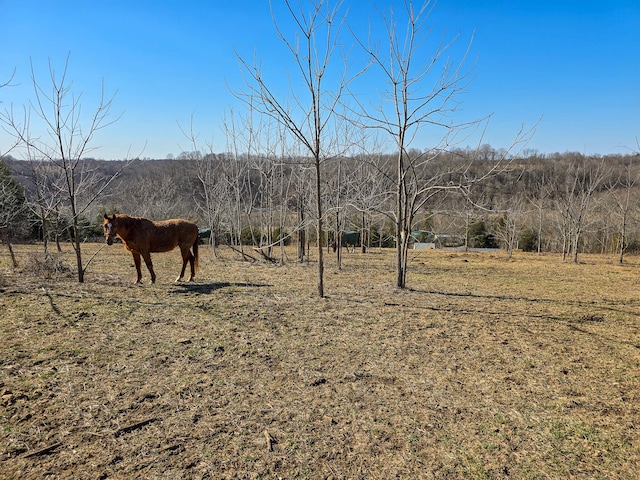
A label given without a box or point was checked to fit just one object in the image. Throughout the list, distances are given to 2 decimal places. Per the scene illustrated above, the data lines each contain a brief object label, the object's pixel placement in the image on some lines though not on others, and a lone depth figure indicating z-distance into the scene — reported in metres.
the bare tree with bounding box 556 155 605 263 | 17.12
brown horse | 6.62
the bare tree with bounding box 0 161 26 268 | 15.94
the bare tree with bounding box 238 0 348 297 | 5.95
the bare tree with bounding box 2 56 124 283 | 6.22
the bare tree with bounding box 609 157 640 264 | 16.40
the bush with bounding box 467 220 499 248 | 29.84
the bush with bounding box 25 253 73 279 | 7.39
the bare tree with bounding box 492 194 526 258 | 22.50
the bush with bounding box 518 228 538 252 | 28.31
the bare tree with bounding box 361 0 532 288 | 6.62
